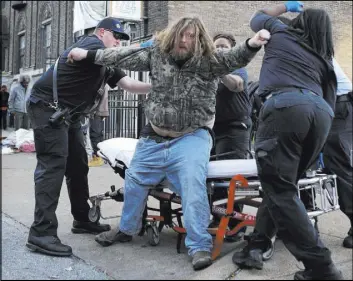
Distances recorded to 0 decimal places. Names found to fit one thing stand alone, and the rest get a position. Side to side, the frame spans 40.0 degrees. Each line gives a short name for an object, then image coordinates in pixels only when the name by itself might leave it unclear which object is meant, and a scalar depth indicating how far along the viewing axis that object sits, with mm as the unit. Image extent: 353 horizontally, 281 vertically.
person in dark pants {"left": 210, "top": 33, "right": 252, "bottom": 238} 4723
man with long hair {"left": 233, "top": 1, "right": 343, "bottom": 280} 3158
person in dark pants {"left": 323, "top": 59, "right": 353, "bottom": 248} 4148
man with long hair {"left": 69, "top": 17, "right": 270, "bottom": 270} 3691
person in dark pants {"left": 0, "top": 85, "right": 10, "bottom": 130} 17281
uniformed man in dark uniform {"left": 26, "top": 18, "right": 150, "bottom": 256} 4094
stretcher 3730
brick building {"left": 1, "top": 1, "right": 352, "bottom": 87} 17219
